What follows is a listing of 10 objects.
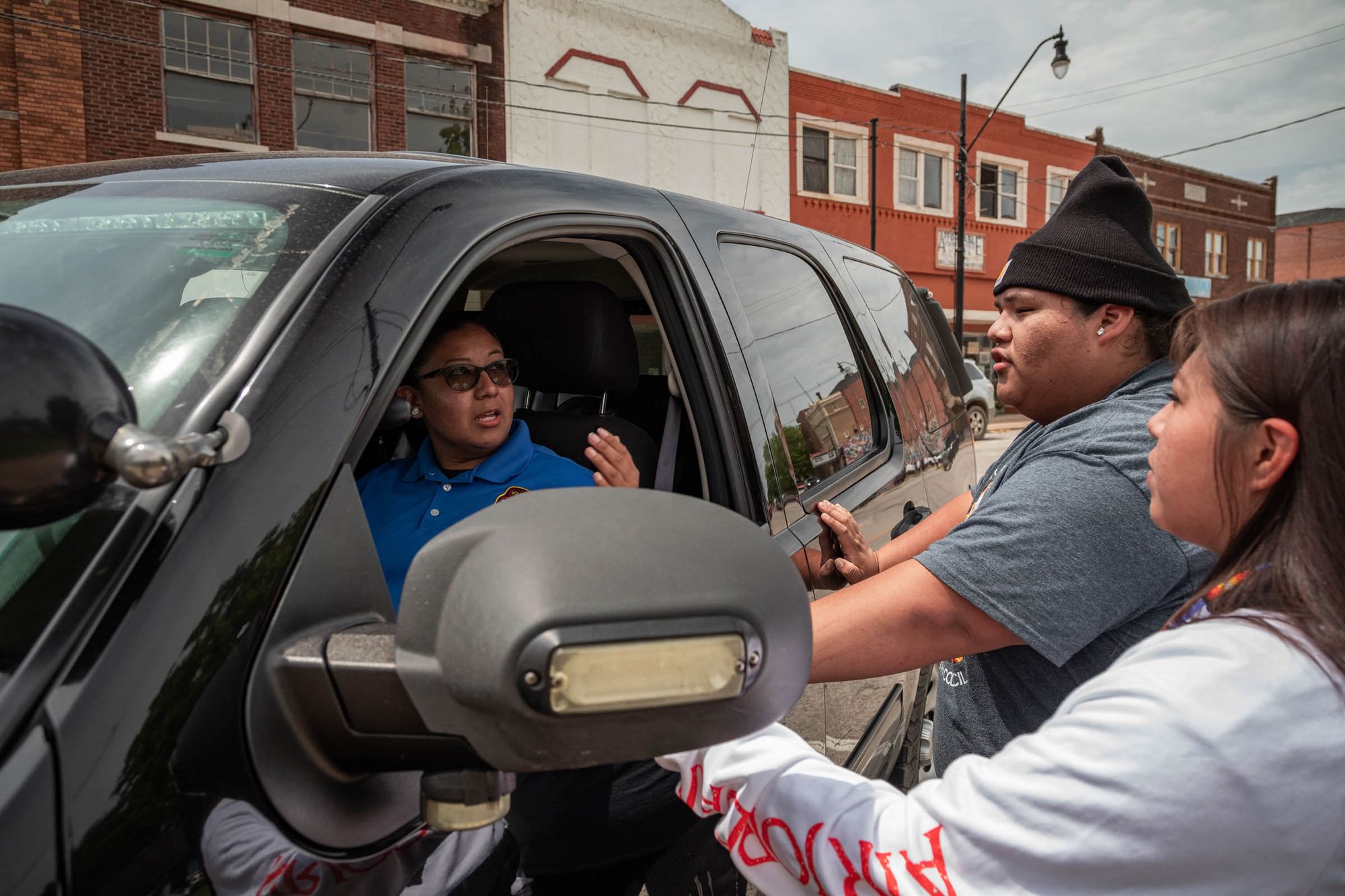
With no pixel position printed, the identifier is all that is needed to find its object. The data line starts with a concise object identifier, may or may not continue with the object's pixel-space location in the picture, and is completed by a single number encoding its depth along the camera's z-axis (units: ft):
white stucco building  56.34
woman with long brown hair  2.78
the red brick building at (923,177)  72.64
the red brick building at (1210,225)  107.24
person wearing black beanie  5.08
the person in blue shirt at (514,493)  4.14
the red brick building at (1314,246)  155.74
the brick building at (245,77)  42.34
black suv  2.62
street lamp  62.54
